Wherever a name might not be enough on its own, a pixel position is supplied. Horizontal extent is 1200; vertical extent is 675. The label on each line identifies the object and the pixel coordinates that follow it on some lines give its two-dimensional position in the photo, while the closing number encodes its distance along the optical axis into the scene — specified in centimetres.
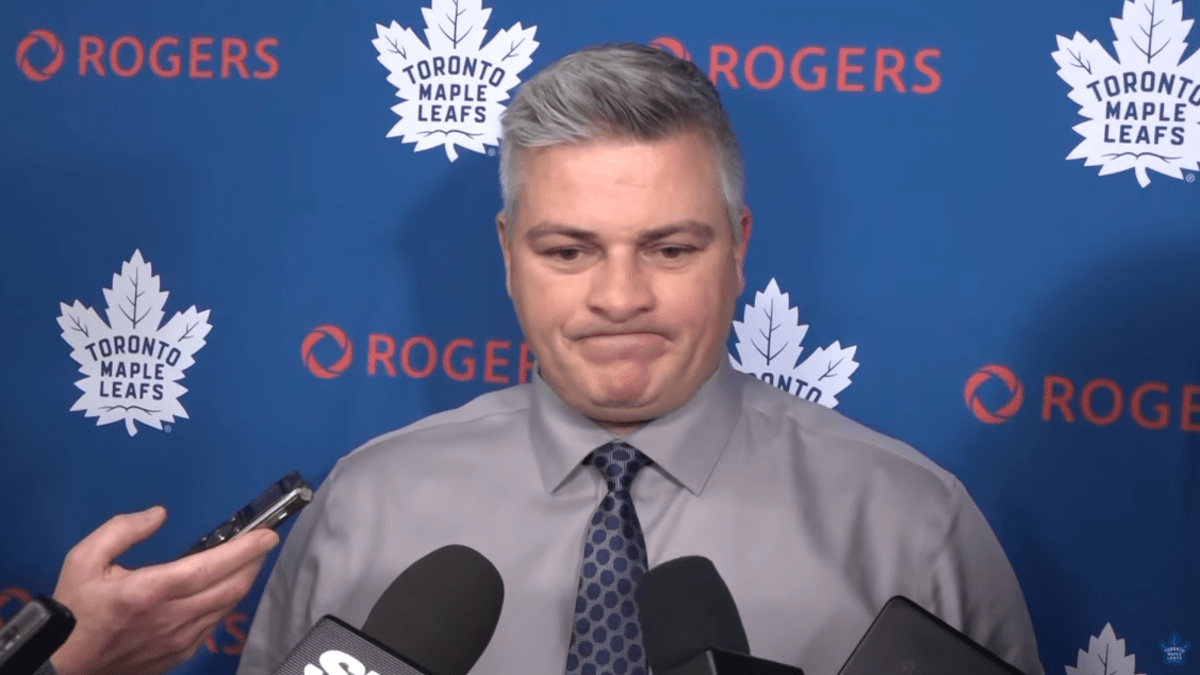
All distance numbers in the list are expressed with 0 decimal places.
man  142
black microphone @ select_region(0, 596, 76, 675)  84
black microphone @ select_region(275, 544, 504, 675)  105
